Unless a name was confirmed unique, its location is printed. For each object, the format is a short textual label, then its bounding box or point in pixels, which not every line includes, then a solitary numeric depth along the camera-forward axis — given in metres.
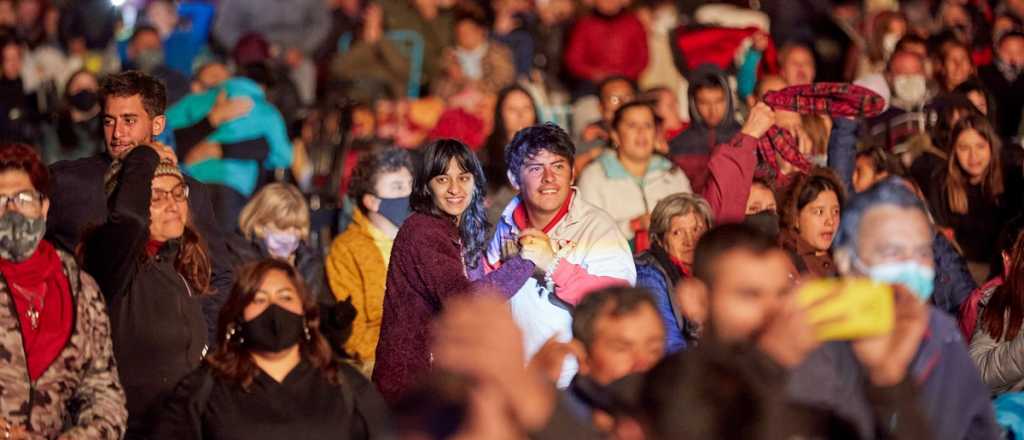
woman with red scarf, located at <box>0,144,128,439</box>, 11.28
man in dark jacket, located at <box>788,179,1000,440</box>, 8.94
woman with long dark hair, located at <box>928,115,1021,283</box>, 16.98
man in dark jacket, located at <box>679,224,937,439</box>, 8.68
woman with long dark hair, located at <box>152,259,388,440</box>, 10.90
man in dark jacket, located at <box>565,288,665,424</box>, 9.78
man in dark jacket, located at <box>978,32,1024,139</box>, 20.04
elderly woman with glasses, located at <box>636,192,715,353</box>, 13.07
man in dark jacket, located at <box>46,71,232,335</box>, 13.05
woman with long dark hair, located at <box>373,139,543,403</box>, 12.52
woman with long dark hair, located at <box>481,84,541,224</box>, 17.77
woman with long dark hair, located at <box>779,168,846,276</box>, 14.18
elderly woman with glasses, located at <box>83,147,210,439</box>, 12.18
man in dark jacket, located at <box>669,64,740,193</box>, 17.81
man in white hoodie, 12.53
